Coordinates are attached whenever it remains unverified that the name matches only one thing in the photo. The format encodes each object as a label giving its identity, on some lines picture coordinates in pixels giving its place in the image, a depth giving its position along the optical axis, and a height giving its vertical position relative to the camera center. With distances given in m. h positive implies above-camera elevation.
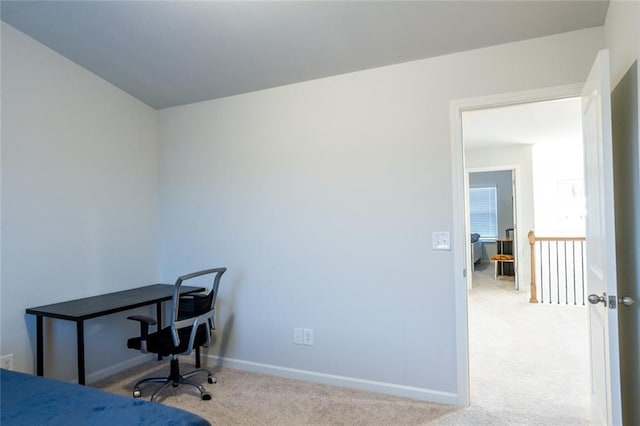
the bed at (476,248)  8.00 -0.84
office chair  2.53 -0.81
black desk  2.40 -0.60
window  8.85 -0.02
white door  1.58 -0.16
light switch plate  2.51 -0.19
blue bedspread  1.38 -0.72
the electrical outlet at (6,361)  2.45 -0.90
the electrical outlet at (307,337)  2.94 -0.94
